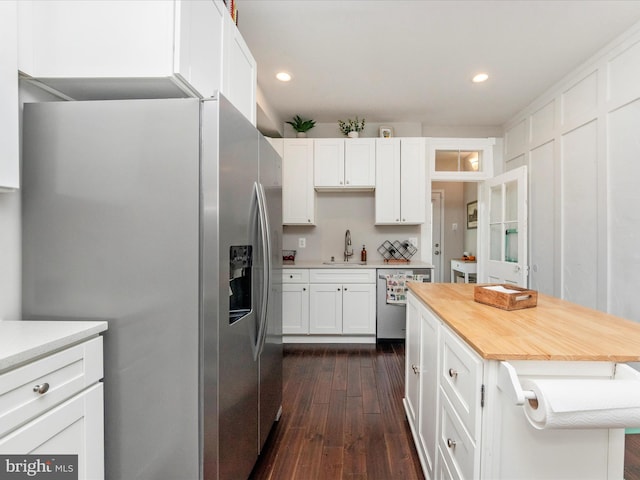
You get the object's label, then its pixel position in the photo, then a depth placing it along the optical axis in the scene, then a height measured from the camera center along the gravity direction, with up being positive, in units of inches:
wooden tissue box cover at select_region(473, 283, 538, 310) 53.9 -10.1
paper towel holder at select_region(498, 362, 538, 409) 29.9 -14.6
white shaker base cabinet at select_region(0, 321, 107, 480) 30.1 -16.6
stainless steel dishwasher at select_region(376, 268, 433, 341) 136.2 -31.3
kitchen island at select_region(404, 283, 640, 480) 32.4 -16.4
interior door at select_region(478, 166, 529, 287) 123.0 +5.5
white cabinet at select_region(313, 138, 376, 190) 146.0 +37.2
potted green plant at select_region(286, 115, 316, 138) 152.8 +56.5
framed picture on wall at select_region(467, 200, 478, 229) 215.0 +18.5
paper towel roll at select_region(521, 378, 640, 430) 28.4 -15.0
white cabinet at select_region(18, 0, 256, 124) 45.9 +29.4
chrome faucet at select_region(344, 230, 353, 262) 158.9 -3.4
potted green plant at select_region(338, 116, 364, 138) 149.9 +55.2
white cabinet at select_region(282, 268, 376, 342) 136.9 -27.1
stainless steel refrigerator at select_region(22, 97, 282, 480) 42.9 -2.2
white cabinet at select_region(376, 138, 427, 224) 144.8 +28.8
